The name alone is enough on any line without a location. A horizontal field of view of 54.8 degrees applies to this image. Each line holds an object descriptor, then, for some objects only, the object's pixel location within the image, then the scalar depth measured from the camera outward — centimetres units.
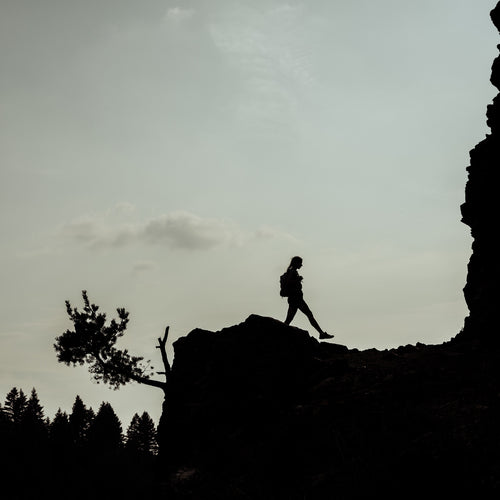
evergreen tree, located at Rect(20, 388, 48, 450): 6906
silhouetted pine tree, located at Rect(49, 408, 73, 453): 6668
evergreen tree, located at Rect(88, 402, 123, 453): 8144
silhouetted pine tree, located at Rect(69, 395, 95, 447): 10448
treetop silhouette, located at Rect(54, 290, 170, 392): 2195
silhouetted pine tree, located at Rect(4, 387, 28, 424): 12521
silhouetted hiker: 1512
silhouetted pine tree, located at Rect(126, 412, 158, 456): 12285
